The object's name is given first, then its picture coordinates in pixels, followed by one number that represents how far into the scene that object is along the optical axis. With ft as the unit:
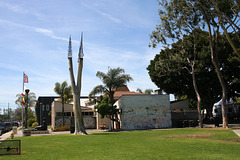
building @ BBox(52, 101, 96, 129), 146.11
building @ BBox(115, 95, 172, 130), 116.37
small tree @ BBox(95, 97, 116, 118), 111.65
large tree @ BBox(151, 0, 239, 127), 90.15
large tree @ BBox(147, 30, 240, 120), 120.16
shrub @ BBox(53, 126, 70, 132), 129.70
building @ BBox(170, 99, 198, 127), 116.57
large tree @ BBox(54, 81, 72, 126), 145.89
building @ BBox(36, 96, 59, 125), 237.98
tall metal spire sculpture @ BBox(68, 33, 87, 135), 92.68
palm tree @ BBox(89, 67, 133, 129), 119.85
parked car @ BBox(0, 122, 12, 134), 131.31
